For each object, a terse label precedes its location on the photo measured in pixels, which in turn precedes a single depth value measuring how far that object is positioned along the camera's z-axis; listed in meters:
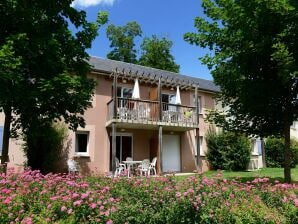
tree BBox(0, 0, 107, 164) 7.55
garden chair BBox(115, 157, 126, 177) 16.16
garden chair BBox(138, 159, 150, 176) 16.75
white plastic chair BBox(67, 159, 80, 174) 15.65
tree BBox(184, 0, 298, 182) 8.52
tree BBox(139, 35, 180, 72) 44.03
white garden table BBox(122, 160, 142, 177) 16.36
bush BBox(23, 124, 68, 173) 15.35
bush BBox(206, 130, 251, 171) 20.59
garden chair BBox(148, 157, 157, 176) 17.50
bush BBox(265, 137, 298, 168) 25.92
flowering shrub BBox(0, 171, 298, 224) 3.96
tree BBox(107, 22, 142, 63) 44.62
